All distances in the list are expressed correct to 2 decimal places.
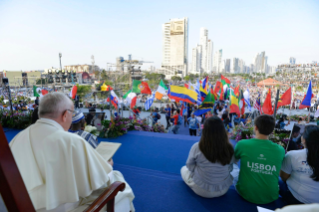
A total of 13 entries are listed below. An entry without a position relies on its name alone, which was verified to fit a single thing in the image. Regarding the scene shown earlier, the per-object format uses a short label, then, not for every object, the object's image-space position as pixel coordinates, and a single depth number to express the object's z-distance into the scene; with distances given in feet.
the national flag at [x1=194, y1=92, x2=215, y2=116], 25.30
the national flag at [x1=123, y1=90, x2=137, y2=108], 29.43
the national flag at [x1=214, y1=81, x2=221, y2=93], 49.00
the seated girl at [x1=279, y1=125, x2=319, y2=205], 5.63
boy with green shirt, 6.28
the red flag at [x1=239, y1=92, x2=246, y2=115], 28.86
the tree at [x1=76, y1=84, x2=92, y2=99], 86.79
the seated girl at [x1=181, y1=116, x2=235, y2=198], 6.51
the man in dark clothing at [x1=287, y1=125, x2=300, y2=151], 8.56
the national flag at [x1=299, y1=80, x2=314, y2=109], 22.05
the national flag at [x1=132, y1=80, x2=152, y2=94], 31.58
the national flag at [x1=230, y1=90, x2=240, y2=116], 23.81
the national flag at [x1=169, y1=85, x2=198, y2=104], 25.10
